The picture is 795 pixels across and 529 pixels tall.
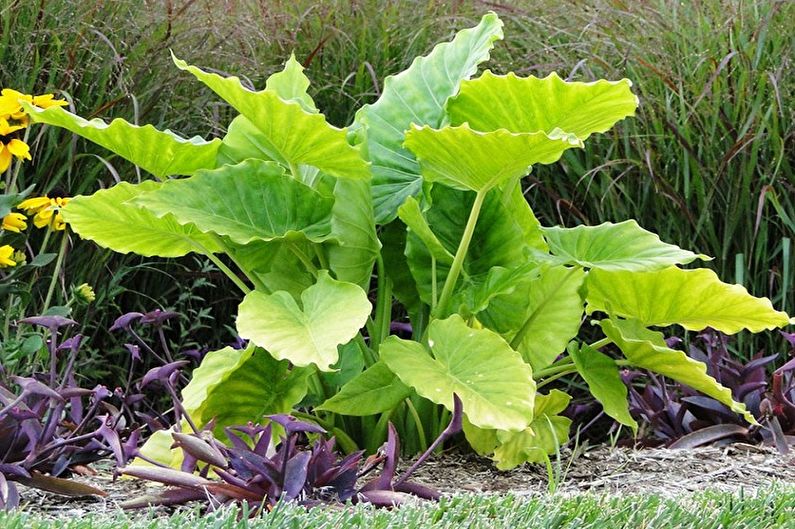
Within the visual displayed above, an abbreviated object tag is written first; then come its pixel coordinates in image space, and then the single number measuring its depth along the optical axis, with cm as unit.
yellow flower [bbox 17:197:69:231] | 314
